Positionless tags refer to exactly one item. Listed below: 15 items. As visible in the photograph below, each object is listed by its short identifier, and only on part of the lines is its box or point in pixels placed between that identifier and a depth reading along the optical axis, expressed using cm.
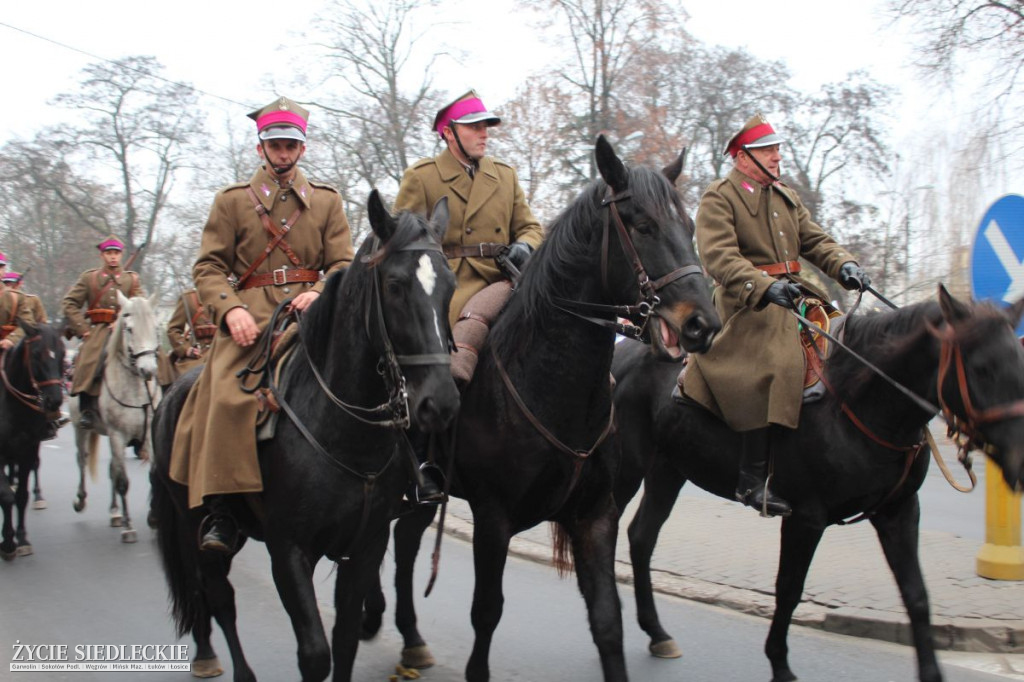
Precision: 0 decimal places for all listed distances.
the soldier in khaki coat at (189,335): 955
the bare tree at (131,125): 3388
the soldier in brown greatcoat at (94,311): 1091
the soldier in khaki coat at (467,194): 552
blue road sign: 661
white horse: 1027
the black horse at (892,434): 451
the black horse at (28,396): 1005
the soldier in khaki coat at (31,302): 1213
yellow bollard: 683
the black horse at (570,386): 435
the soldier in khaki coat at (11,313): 1134
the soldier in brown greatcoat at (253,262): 475
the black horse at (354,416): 394
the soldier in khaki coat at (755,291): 541
